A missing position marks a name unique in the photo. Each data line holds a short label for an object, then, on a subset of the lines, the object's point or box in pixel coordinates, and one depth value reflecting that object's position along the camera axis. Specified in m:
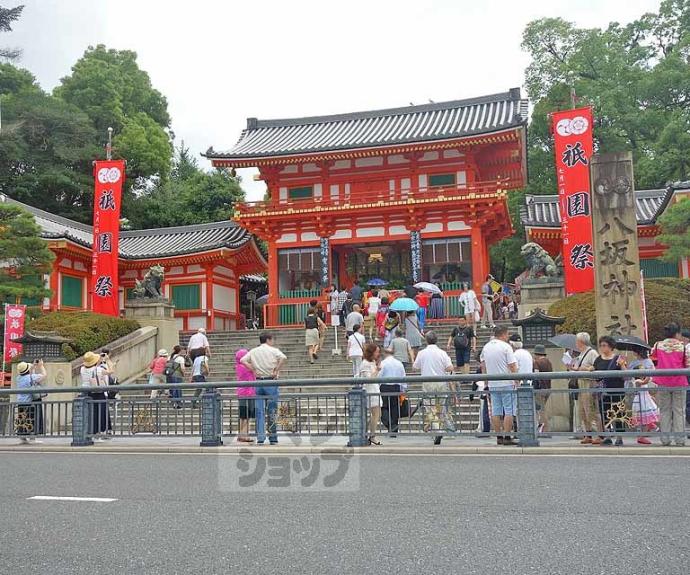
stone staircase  10.78
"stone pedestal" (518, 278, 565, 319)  19.03
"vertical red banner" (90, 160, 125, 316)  26.14
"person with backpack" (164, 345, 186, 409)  14.87
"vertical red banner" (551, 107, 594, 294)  20.38
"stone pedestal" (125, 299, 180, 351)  21.62
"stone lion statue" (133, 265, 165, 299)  22.45
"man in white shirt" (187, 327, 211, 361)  17.66
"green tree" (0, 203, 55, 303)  20.02
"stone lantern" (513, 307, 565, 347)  13.66
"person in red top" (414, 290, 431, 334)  21.22
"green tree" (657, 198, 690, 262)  22.34
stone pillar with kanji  13.83
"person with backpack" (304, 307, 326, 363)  18.33
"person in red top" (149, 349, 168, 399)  15.28
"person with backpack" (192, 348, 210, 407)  14.68
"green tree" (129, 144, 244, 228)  43.00
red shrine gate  26.81
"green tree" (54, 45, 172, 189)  43.91
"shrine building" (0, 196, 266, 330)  28.58
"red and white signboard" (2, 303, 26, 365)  18.97
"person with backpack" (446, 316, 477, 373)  14.14
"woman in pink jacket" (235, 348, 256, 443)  10.88
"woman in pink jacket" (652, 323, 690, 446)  9.39
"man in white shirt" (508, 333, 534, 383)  10.75
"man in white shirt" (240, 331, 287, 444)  10.80
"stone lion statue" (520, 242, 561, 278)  19.25
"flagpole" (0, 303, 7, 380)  18.47
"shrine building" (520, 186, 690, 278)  25.33
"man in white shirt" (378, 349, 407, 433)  10.52
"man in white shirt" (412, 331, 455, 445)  10.99
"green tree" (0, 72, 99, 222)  39.59
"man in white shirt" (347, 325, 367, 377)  14.90
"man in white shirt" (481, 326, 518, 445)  10.03
